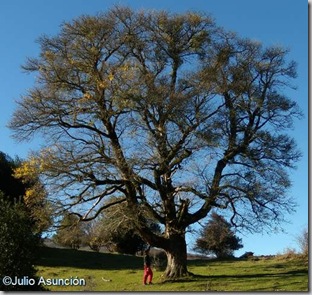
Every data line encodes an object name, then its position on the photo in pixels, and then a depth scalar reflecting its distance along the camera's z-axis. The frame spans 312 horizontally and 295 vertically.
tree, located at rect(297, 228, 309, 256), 21.54
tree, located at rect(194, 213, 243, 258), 20.51
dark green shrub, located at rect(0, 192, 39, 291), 12.59
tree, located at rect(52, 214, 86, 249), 18.86
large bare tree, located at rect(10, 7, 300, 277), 18.32
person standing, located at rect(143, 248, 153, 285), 17.58
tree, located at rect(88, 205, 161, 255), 19.01
